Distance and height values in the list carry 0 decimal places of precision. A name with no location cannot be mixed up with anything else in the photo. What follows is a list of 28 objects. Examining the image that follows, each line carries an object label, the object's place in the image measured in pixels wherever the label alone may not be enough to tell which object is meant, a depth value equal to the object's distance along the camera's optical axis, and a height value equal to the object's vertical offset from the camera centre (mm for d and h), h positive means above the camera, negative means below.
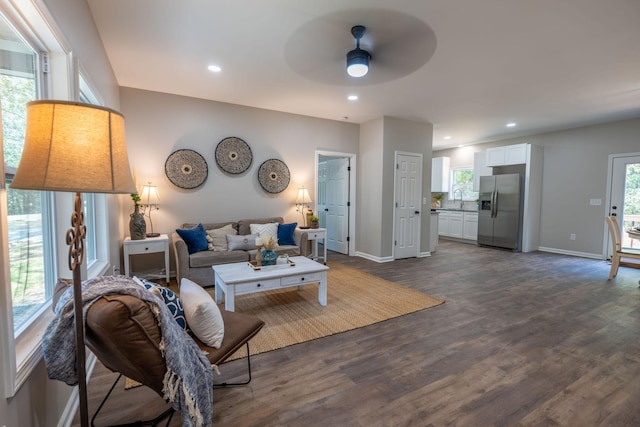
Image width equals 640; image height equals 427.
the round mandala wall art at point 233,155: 4469 +642
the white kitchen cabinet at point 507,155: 6172 +989
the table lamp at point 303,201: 5020 -84
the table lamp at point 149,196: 3861 -24
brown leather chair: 1069 -567
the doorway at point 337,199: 5781 -44
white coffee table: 2685 -819
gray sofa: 3602 -839
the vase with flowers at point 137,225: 3594 -390
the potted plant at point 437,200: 8289 -61
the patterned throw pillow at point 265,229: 4305 -506
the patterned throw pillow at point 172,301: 1527 -605
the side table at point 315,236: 4887 -681
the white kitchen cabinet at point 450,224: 7598 -706
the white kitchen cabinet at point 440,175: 7754 +628
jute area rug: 2543 -1228
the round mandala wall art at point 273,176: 4789 +348
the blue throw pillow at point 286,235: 4465 -612
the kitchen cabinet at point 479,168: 7004 +758
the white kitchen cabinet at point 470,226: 7199 -715
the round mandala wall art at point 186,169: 4164 +388
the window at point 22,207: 1309 -75
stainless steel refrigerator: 6223 -293
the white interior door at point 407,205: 5410 -144
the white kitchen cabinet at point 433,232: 6109 -747
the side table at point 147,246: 3465 -654
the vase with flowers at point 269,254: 3062 -633
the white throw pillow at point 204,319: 1604 -709
